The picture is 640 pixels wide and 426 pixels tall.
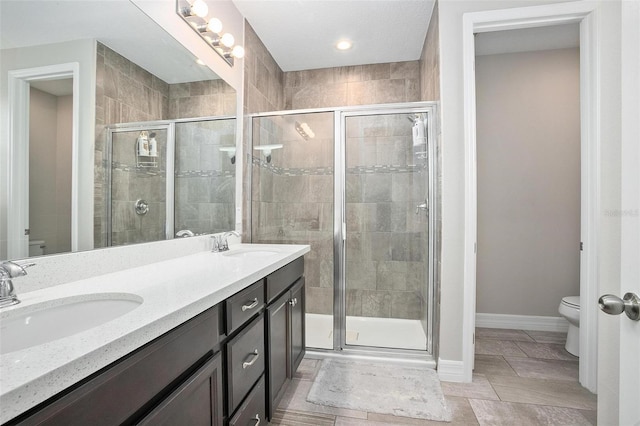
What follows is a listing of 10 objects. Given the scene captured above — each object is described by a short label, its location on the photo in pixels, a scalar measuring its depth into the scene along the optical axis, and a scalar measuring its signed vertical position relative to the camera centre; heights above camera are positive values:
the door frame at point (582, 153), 1.84 +0.38
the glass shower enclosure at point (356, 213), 2.37 -0.01
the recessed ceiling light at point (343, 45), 2.71 +1.56
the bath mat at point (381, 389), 1.69 -1.13
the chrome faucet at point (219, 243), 1.84 -0.20
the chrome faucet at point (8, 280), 0.75 -0.18
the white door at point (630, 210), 0.61 +0.01
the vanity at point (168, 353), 0.48 -0.32
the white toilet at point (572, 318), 2.17 -0.78
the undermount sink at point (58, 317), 0.71 -0.29
